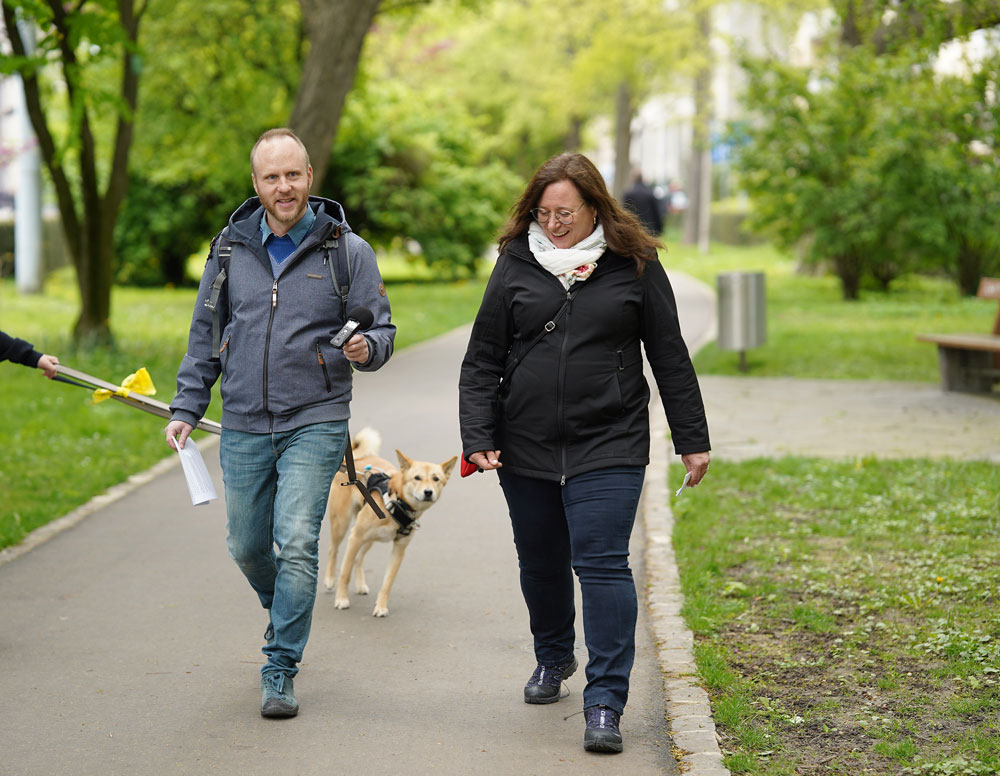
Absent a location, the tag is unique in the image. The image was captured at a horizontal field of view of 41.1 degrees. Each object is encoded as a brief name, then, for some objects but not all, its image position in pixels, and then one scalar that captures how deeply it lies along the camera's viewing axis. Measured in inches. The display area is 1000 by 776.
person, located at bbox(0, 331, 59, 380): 209.3
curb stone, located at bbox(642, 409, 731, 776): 175.9
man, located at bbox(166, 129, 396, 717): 184.2
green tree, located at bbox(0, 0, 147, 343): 472.4
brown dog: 233.3
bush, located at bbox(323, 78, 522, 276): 1086.4
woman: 176.6
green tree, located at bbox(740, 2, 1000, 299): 851.4
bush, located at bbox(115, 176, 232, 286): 1094.4
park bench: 519.8
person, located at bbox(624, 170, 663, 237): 916.6
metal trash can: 562.3
